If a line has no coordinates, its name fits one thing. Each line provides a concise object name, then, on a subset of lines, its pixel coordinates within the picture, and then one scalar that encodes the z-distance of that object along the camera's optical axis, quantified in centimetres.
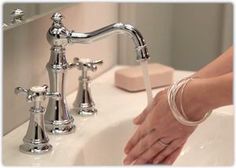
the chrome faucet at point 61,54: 103
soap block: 135
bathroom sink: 106
